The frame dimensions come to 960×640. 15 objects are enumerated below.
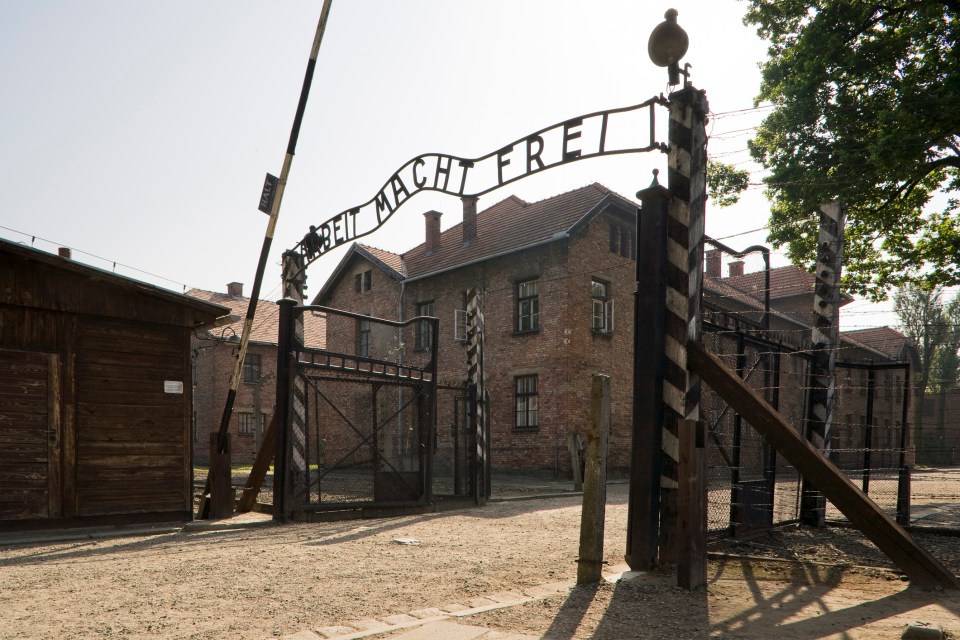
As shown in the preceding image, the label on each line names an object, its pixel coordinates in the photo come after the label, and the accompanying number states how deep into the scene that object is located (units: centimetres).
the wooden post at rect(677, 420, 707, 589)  532
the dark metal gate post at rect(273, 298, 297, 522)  999
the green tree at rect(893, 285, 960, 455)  4602
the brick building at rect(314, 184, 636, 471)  2245
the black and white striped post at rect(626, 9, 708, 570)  607
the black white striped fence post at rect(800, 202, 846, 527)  899
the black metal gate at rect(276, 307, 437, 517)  1017
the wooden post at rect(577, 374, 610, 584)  558
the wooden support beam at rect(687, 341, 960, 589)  536
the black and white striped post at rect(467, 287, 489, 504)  1294
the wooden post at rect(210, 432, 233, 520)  1043
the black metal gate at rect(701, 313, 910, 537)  727
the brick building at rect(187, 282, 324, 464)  3406
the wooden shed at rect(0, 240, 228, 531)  892
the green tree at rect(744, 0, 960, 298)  1384
